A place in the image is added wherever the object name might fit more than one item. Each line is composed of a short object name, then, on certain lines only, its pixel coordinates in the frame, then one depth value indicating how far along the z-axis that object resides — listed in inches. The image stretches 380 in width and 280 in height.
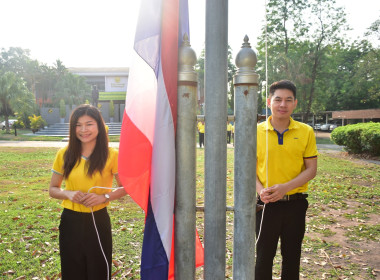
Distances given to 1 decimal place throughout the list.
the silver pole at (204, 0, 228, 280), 63.4
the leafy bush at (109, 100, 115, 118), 1550.0
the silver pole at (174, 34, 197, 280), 66.1
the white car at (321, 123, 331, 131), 1731.1
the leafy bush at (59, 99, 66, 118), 1451.8
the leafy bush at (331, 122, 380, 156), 527.9
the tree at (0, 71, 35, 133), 1327.5
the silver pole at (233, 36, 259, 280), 64.6
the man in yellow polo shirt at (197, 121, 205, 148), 593.8
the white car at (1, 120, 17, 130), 1512.7
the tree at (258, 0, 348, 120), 1052.5
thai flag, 66.2
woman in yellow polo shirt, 95.3
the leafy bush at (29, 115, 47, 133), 1269.7
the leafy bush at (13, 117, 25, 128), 1441.1
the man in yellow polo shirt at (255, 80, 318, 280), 101.0
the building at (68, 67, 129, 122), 1652.3
